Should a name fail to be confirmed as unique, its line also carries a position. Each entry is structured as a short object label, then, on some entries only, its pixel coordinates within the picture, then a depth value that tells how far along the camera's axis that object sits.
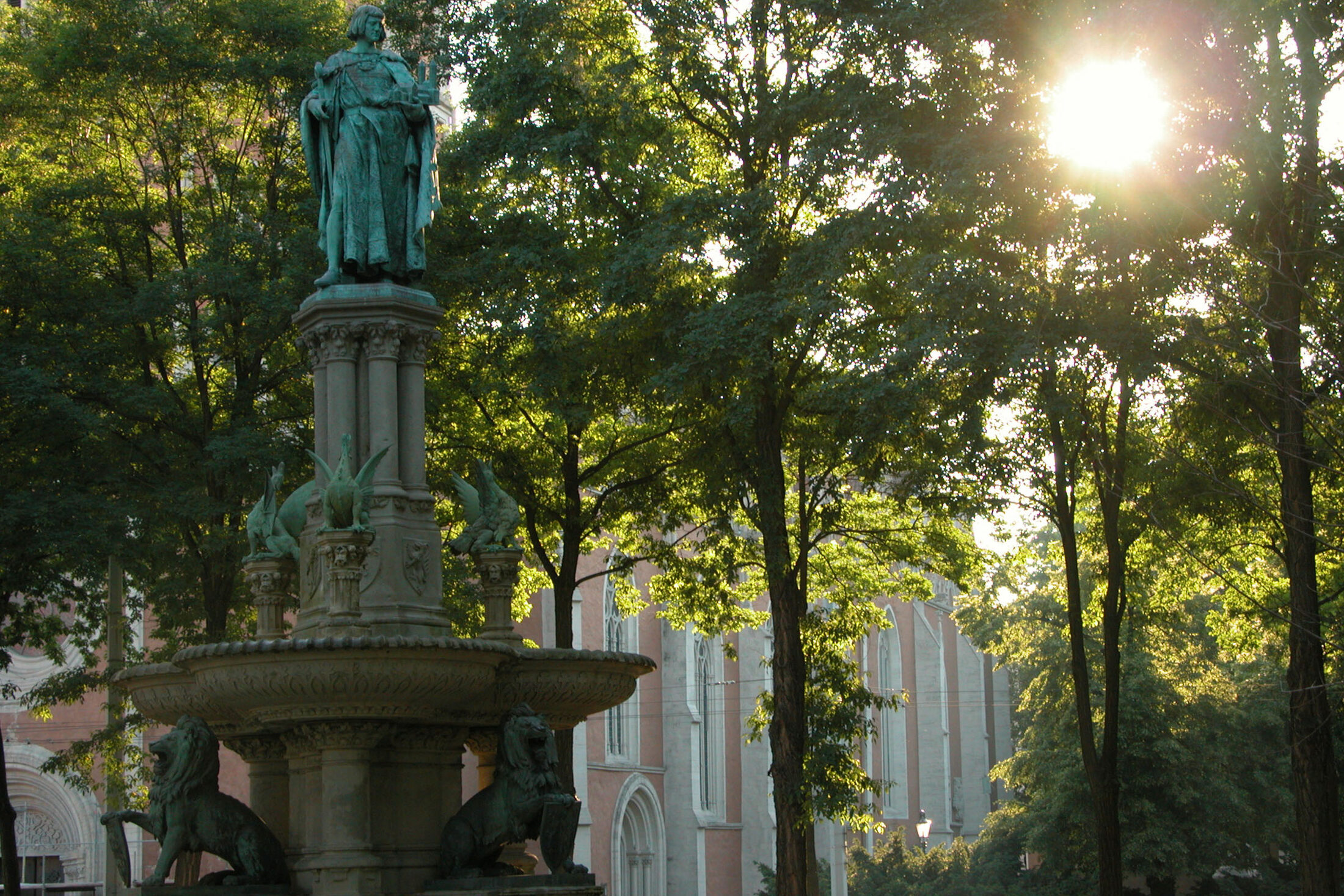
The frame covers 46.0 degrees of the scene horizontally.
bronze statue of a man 12.40
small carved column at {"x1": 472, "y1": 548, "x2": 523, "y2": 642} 12.51
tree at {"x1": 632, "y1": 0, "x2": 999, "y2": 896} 17.61
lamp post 41.25
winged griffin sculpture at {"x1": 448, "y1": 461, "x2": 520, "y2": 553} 12.59
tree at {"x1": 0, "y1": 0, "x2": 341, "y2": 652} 20.86
